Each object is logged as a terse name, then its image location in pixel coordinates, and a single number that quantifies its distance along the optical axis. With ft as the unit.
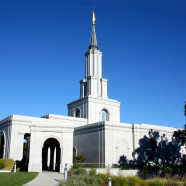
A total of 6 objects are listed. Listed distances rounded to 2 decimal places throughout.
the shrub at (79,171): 64.18
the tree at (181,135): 89.20
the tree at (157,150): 110.93
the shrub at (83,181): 46.33
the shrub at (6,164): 88.48
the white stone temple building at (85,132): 86.99
